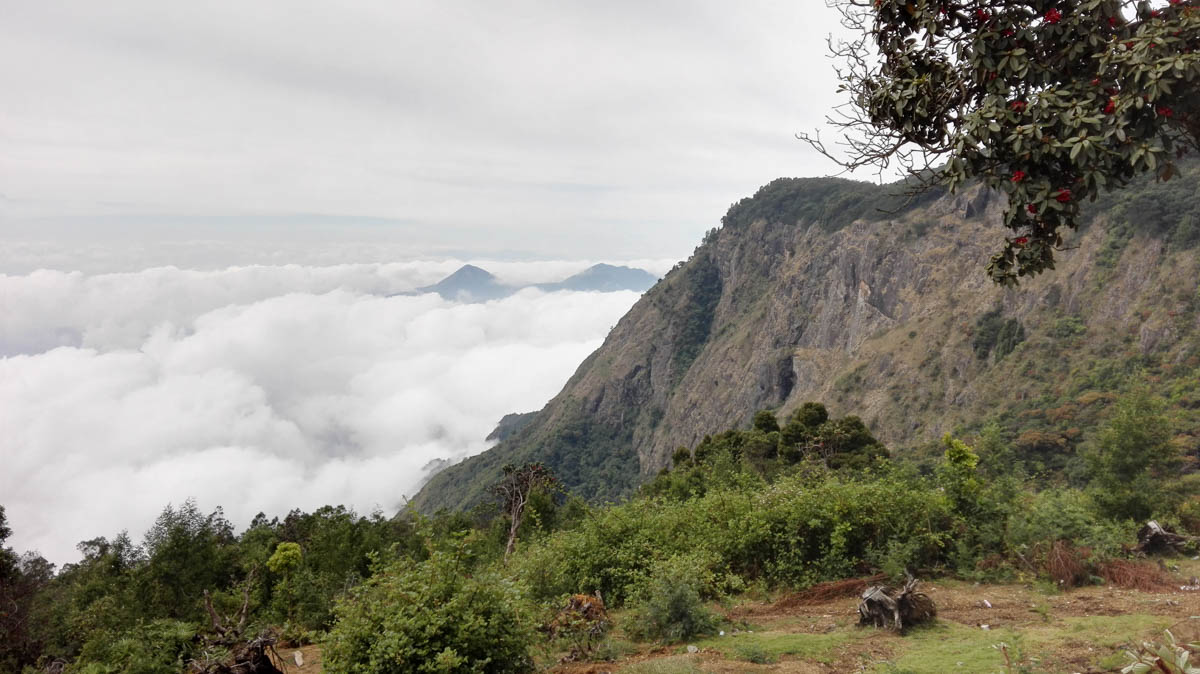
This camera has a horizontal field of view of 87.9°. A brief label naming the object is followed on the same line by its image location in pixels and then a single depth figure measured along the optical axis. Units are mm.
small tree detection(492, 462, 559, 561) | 29955
